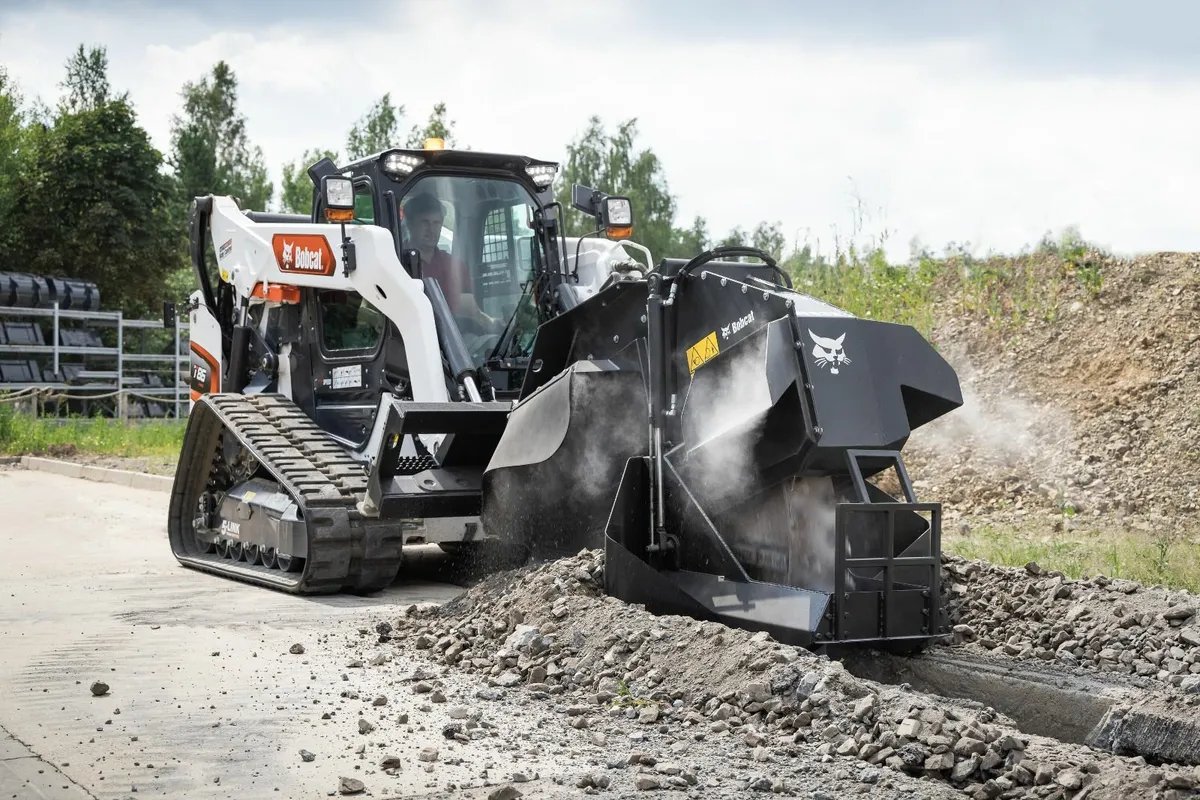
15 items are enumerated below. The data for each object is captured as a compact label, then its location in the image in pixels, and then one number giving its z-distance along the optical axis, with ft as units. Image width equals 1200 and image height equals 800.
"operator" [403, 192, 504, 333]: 28.35
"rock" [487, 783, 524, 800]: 12.49
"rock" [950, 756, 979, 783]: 13.08
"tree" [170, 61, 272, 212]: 173.17
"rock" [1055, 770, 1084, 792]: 12.49
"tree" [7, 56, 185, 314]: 120.78
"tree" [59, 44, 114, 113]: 178.50
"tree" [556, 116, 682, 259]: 157.69
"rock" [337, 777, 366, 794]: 12.82
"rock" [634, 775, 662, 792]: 12.87
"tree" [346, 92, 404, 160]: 120.37
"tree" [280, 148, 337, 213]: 157.58
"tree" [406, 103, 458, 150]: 107.34
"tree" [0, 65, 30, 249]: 122.31
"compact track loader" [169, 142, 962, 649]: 17.61
